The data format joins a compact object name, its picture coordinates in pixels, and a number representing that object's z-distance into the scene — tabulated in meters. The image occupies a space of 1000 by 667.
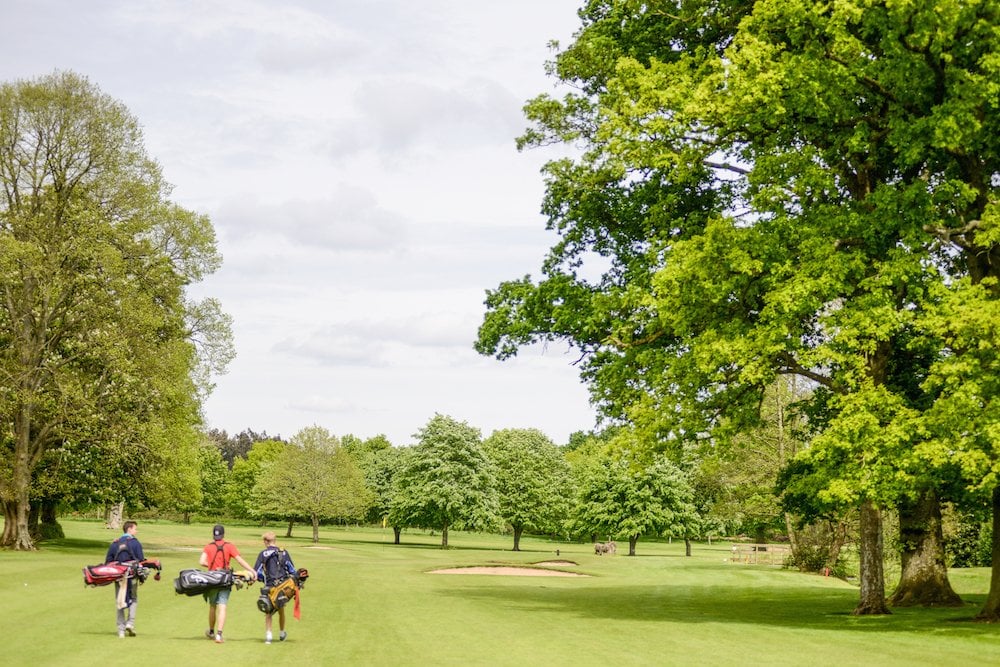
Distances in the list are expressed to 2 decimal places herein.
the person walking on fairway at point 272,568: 18.73
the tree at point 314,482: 84.75
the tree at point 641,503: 77.81
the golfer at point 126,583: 18.67
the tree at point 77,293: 46.16
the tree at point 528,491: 85.75
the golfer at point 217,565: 18.41
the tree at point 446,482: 77.06
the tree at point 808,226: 21.66
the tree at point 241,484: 120.00
